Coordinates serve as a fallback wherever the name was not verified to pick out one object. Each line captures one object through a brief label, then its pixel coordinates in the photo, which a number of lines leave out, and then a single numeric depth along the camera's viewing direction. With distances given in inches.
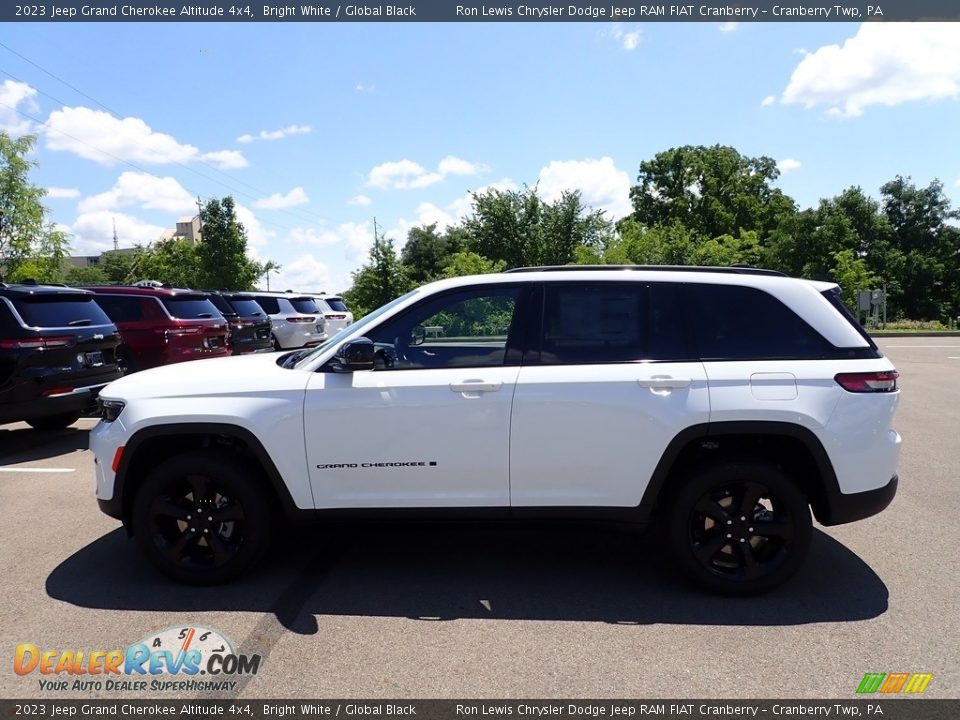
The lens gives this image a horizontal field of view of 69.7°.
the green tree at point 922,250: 1927.9
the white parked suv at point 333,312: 740.6
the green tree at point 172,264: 1460.4
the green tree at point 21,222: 1416.1
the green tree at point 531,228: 1290.6
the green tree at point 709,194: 2082.9
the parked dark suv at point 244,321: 556.9
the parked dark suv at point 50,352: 279.1
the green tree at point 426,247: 2768.2
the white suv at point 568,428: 145.9
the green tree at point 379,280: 1108.5
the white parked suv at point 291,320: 684.7
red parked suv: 411.5
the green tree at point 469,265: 1139.2
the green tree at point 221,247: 1371.8
